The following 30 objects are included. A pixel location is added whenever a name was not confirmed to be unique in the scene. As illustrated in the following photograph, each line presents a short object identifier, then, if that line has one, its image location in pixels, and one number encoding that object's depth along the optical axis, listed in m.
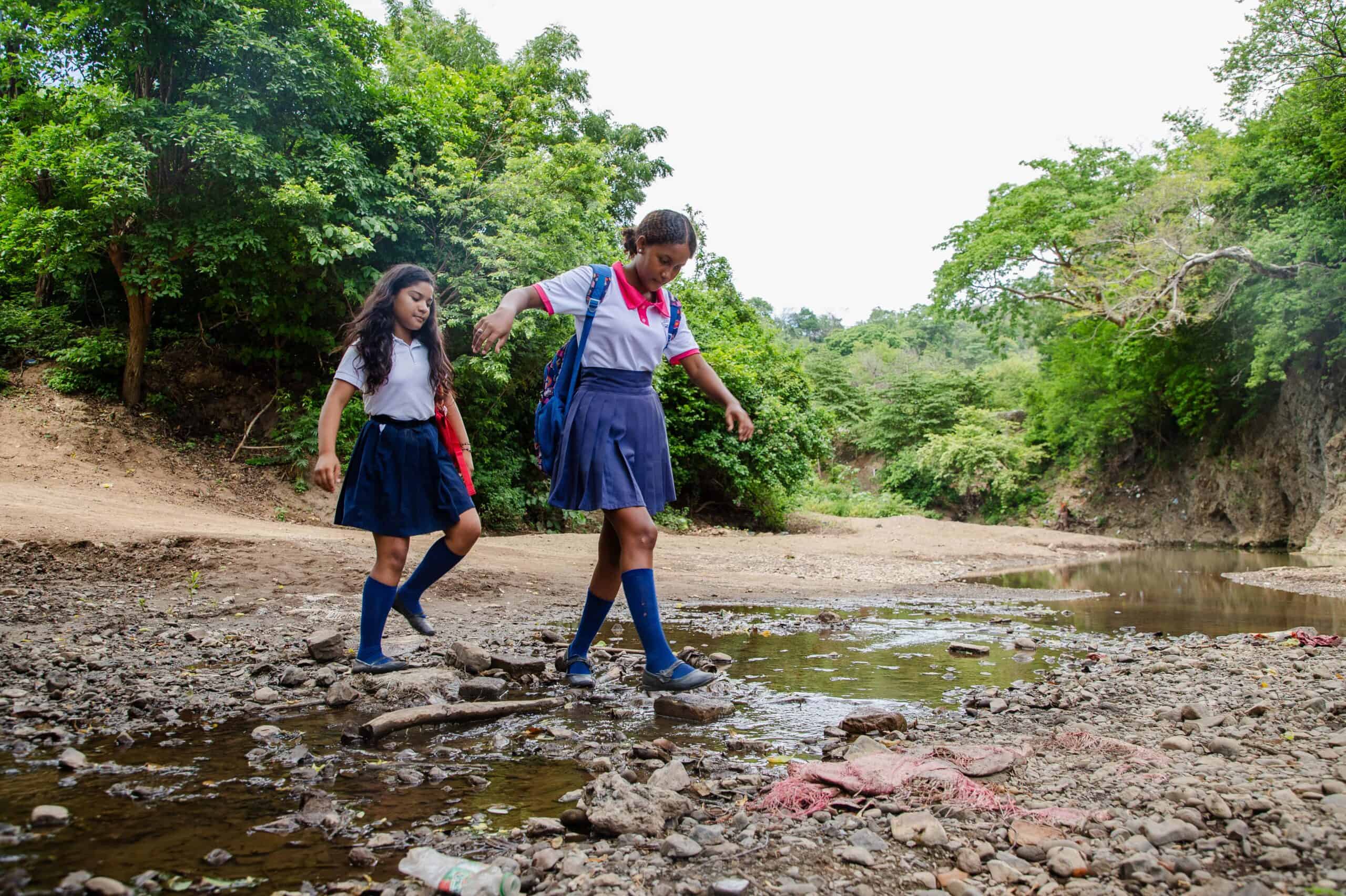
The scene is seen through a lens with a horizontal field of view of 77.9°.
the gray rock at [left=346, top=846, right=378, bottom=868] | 1.84
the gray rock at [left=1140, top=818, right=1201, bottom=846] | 1.93
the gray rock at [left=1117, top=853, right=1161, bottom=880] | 1.78
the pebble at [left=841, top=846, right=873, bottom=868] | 1.89
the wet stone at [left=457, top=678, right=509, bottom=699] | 3.45
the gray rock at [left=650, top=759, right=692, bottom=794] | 2.35
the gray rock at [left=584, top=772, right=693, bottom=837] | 2.04
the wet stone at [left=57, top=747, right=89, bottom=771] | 2.38
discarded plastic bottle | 1.69
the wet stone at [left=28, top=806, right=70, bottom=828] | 1.93
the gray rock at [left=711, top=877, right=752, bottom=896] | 1.71
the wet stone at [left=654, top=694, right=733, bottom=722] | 3.18
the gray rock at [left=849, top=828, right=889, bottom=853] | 1.98
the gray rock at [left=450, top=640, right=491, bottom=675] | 3.96
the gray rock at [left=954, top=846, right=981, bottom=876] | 1.85
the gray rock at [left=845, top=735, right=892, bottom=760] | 2.65
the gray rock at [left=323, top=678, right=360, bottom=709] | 3.32
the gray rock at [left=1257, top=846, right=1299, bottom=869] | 1.77
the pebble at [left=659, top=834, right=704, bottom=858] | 1.92
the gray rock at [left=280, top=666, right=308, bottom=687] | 3.58
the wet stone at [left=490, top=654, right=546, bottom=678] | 3.91
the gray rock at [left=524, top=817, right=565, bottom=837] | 2.03
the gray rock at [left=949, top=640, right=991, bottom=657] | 4.88
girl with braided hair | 3.56
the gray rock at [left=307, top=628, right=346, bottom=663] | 3.97
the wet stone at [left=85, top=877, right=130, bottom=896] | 1.60
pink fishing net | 2.21
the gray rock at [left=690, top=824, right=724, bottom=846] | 2.00
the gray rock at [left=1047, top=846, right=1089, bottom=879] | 1.82
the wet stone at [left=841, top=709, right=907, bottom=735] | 2.95
